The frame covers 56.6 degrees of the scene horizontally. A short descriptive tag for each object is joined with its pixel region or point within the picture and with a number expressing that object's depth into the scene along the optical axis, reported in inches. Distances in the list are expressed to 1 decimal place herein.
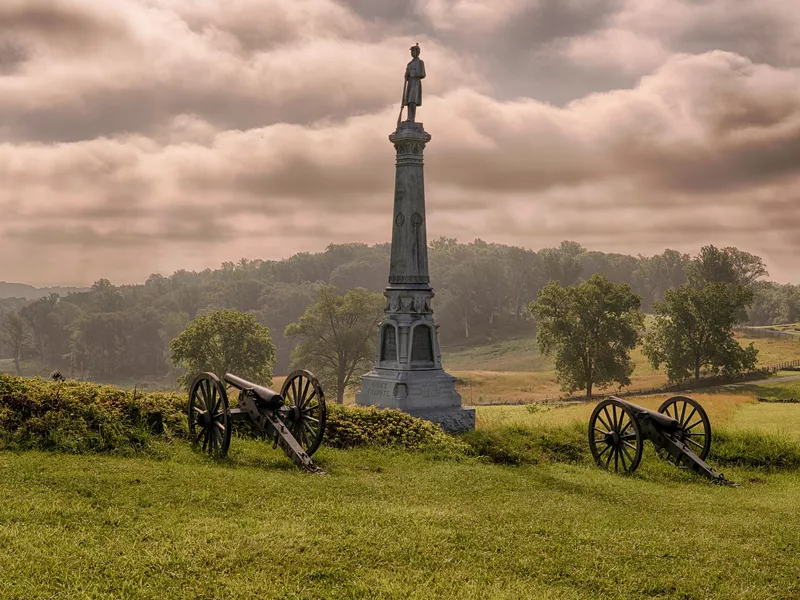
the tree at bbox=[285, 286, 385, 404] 2194.9
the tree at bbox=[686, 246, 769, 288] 3294.8
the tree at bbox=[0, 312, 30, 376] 3912.4
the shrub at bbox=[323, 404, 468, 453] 633.0
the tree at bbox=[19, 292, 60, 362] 4296.3
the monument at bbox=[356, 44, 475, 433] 912.9
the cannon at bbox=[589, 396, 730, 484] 603.8
